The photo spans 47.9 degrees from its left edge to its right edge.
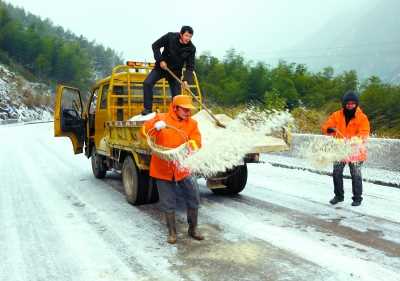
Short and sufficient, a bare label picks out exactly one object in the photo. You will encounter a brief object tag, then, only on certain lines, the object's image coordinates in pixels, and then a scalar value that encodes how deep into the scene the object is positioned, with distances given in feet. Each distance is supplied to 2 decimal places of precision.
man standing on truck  24.30
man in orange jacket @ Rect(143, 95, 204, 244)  16.71
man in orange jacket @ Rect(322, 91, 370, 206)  21.48
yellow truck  21.86
